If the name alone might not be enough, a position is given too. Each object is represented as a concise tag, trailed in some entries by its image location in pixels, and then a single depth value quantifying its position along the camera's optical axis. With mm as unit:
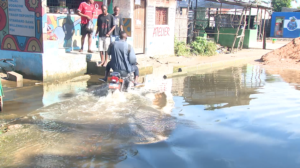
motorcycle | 7613
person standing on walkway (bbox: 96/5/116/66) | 10836
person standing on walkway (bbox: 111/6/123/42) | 11262
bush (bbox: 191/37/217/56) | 17891
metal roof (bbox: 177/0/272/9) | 20358
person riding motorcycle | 8008
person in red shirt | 11394
